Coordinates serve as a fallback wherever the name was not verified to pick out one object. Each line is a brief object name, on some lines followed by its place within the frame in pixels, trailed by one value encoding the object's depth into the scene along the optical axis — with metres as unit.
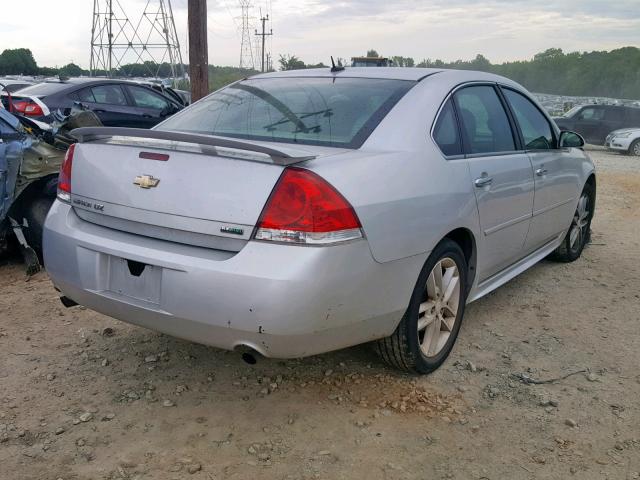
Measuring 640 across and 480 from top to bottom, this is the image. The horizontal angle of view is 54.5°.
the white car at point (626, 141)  18.73
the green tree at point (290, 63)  42.38
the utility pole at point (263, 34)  59.95
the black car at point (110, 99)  9.96
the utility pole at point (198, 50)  7.81
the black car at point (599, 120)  20.55
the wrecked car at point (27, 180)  4.78
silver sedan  2.45
